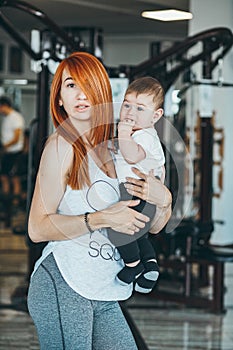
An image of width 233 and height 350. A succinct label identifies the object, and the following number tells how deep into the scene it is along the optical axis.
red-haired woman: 2.03
